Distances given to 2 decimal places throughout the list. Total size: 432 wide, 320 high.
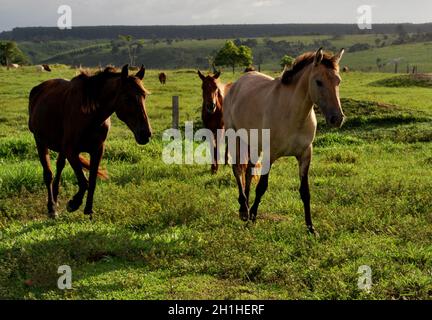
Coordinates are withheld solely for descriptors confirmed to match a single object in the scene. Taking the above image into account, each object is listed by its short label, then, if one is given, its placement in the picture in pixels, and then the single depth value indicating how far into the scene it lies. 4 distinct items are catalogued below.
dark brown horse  6.94
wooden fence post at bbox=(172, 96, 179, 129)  16.19
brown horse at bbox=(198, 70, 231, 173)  11.66
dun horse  6.47
